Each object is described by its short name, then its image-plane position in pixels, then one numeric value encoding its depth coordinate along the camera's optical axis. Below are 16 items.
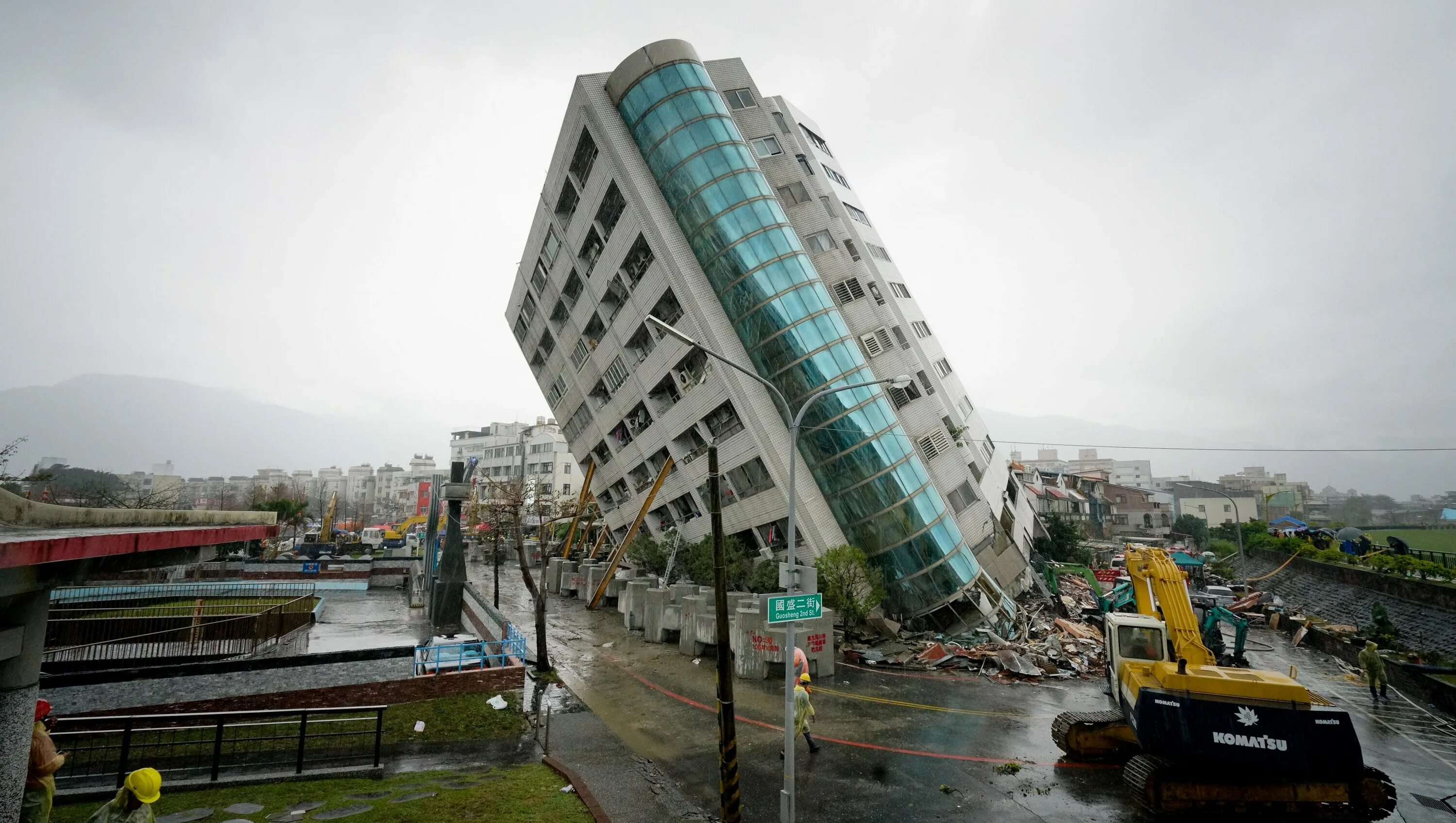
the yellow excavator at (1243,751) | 10.68
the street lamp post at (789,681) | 9.90
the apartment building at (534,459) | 106.62
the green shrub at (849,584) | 24.95
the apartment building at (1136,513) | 94.94
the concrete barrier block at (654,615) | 26.75
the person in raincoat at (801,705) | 13.33
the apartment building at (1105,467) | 163.00
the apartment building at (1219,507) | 104.25
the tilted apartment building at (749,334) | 28.66
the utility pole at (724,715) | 9.82
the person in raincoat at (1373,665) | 19.14
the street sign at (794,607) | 10.55
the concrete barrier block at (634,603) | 29.44
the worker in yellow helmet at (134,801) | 6.43
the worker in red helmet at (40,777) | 7.49
